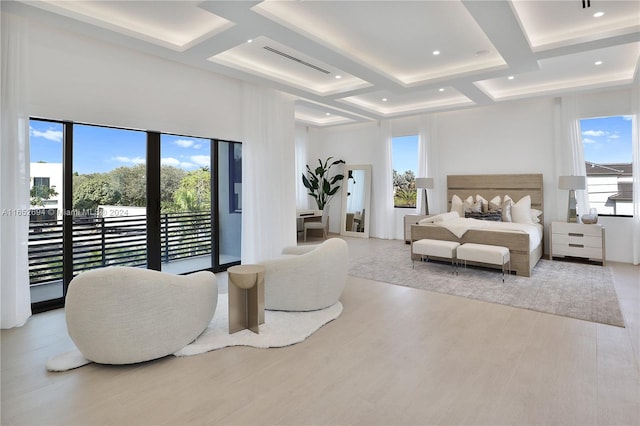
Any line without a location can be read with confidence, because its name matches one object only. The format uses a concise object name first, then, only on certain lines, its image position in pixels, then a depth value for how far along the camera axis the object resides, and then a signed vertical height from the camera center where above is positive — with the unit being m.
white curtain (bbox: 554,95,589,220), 5.99 +1.15
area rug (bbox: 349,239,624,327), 3.59 -0.94
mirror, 8.70 +0.32
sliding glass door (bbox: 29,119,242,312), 3.68 +0.16
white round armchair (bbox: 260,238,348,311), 3.34 -0.65
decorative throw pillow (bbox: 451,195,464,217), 6.95 +0.14
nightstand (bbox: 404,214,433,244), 7.40 -0.17
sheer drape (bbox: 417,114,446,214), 7.61 +1.14
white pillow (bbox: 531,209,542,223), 6.17 -0.07
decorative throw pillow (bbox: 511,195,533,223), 6.09 +0.00
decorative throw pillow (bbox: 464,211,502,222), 6.25 -0.08
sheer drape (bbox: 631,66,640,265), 5.44 +0.66
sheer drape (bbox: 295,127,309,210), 8.93 +1.25
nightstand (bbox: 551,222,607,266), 5.44 -0.49
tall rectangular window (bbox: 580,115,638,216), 5.77 +0.82
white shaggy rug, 2.55 -1.03
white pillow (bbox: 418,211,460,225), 5.83 -0.10
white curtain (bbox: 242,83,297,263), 5.45 +0.67
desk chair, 8.10 -0.28
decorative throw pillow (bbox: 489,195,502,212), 6.42 +0.16
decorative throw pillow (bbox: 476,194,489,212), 6.52 +0.17
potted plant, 8.96 +0.82
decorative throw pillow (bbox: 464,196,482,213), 6.54 +0.12
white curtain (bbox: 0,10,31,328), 3.17 +0.42
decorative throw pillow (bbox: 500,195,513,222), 6.16 +0.02
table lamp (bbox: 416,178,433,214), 7.28 +0.58
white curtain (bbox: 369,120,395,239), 8.34 +0.69
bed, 4.84 -0.26
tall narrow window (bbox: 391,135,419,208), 8.25 +1.06
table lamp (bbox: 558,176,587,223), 5.62 +0.40
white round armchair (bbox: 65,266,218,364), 2.31 -0.69
